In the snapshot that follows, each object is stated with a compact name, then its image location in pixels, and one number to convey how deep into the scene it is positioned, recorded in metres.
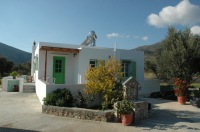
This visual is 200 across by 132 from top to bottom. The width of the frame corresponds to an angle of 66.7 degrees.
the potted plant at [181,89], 9.62
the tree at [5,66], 30.14
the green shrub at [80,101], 7.44
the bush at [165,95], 11.18
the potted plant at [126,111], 5.80
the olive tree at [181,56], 9.97
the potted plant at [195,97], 8.99
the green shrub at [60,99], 6.93
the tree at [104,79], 7.20
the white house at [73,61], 10.80
